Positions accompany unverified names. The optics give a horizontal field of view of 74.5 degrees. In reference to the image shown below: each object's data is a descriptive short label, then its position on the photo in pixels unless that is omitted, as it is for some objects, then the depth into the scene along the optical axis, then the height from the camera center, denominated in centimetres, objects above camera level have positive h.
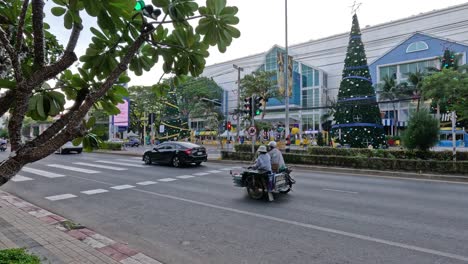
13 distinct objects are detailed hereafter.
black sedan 1672 -67
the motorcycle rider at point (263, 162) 833 -55
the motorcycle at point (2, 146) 3209 -41
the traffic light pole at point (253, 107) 1838 +208
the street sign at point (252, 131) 1844 +65
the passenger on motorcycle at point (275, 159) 872 -49
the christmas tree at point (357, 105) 2167 +262
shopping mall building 4425 +1381
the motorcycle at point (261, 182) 817 -110
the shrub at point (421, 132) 1390 +44
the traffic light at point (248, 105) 1850 +221
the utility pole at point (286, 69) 2151 +530
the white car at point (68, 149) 2589 -60
